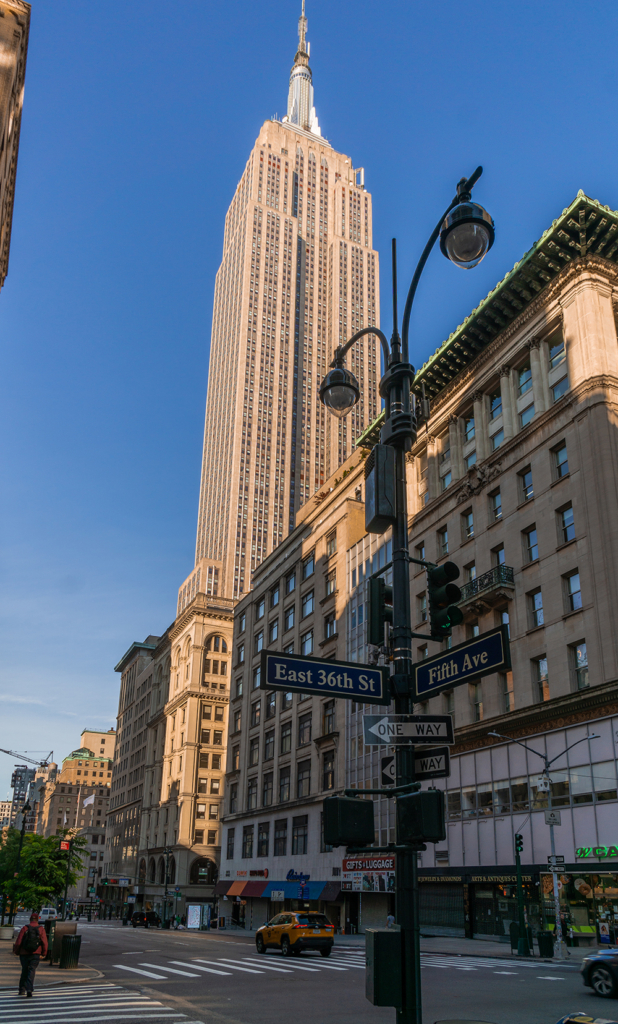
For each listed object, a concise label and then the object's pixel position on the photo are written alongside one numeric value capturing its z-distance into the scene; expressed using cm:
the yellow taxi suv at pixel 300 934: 2916
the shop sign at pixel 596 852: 3076
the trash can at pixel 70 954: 2214
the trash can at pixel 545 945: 2734
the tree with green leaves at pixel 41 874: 4191
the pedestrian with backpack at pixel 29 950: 1605
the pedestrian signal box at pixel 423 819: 699
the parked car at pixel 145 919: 7388
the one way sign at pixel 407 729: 781
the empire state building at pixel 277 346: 15400
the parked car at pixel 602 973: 1571
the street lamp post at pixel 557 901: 2725
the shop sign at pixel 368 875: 4459
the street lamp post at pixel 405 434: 734
